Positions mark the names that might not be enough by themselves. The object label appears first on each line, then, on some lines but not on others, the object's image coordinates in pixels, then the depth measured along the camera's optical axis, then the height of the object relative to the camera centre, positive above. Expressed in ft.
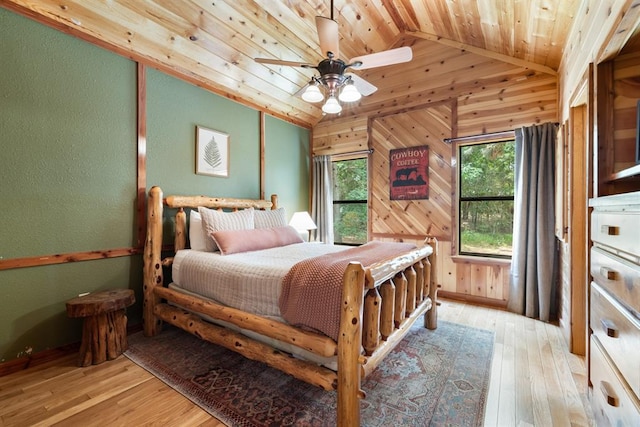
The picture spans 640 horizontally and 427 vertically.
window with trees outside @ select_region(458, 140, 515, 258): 10.90 +0.56
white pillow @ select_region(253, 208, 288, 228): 10.88 -0.21
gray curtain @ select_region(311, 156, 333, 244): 14.88 +0.75
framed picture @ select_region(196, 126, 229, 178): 10.36 +2.43
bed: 4.55 -2.19
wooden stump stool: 6.47 -2.79
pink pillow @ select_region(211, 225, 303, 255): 8.34 -0.87
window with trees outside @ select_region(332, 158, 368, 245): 14.60 +0.64
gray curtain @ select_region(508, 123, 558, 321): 9.37 -0.53
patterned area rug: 5.03 -3.77
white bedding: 5.83 -1.51
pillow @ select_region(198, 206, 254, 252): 8.99 -0.30
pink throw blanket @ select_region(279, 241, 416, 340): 4.73 -1.50
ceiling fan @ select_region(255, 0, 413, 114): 6.22 +3.71
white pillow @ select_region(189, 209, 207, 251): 9.04 -0.73
